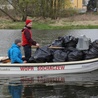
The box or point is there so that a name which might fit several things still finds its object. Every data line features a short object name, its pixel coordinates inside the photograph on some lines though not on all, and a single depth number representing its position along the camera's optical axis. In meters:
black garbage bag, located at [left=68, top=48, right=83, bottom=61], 12.66
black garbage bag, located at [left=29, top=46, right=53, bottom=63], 12.77
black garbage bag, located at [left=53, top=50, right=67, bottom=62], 12.66
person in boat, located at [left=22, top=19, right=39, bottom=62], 12.90
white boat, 12.16
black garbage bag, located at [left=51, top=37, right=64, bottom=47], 13.21
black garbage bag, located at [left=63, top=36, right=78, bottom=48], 13.17
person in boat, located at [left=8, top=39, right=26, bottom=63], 12.19
